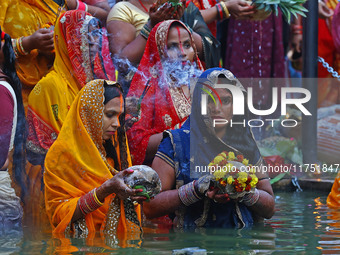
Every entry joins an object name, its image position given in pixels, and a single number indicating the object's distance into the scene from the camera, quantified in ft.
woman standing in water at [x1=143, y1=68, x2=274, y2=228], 25.01
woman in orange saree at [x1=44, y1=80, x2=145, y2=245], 24.73
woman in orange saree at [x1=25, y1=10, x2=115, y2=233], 30.99
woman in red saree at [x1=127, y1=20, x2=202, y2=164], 29.68
